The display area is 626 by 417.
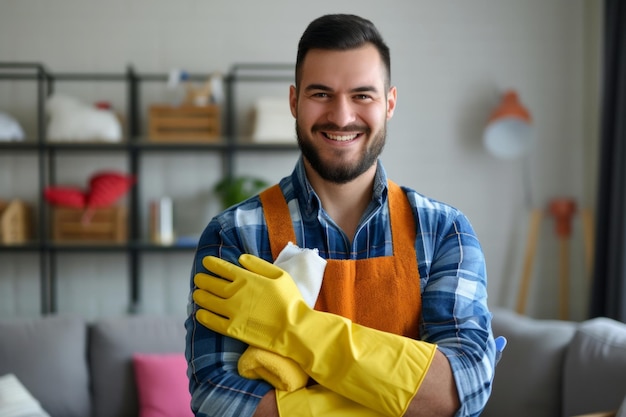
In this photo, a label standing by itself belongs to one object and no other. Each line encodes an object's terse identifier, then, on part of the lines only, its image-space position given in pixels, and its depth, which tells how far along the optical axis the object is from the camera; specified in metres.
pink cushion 2.86
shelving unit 3.98
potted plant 3.86
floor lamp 4.12
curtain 3.74
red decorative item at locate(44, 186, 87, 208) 3.83
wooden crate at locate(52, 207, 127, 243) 3.88
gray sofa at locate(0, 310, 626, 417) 2.54
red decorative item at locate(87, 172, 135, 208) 3.87
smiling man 1.12
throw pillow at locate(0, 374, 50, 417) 2.67
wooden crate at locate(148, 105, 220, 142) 3.91
